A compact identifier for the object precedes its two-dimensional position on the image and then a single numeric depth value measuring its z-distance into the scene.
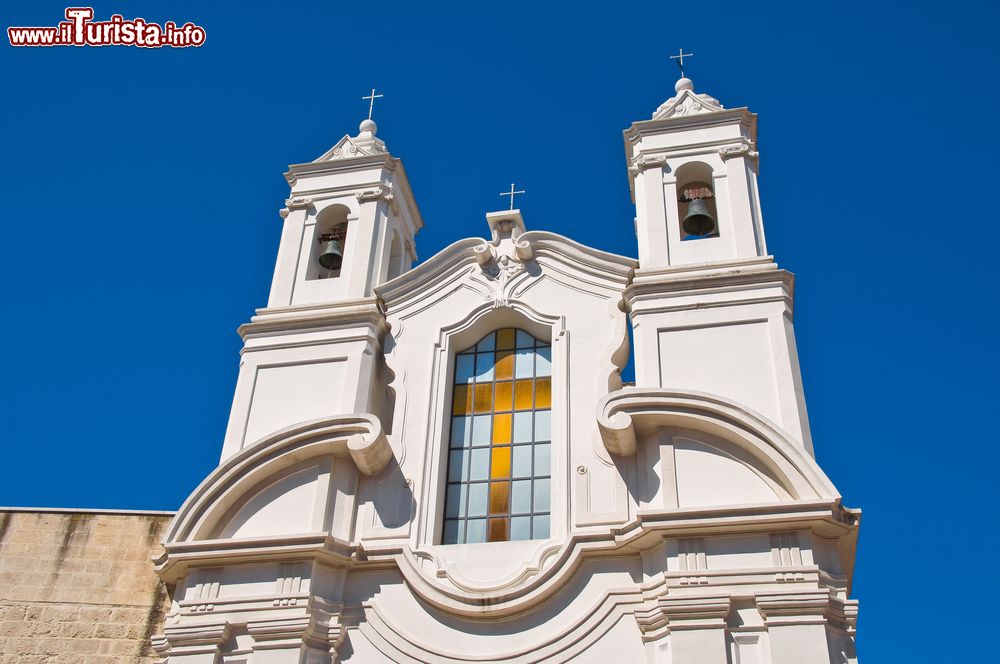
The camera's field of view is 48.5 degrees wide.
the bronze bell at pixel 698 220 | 17.08
